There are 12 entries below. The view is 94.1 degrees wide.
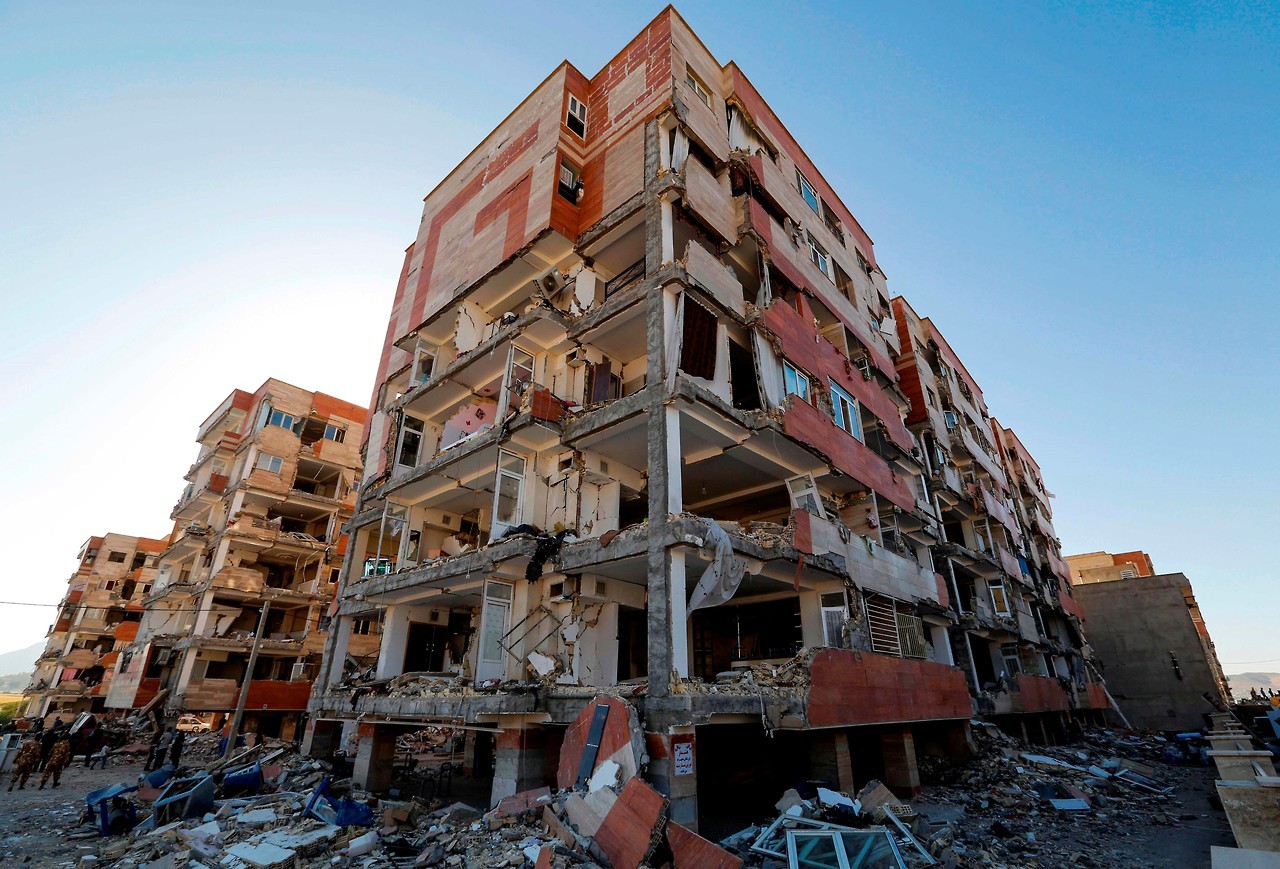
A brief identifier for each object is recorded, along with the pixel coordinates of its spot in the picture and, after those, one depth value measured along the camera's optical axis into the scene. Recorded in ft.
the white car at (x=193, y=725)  113.60
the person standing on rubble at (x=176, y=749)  66.35
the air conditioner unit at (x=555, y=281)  71.10
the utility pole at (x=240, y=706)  68.85
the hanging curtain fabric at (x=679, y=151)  64.28
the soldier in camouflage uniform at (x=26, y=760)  60.59
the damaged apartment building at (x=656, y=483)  46.65
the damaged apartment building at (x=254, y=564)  100.37
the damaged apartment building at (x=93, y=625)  148.46
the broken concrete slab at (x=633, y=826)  28.84
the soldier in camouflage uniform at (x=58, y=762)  62.90
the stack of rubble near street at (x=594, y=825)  30.55
